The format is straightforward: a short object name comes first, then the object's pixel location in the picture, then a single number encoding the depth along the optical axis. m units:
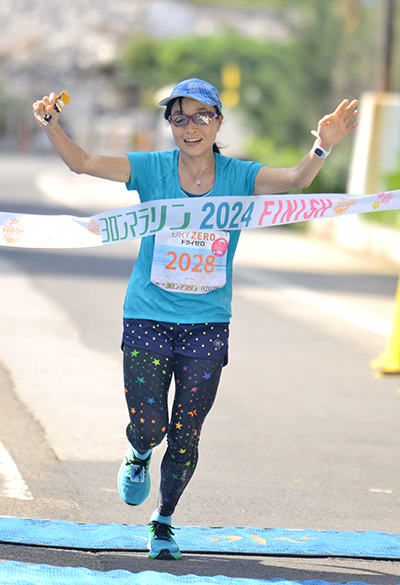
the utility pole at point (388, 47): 38.62
